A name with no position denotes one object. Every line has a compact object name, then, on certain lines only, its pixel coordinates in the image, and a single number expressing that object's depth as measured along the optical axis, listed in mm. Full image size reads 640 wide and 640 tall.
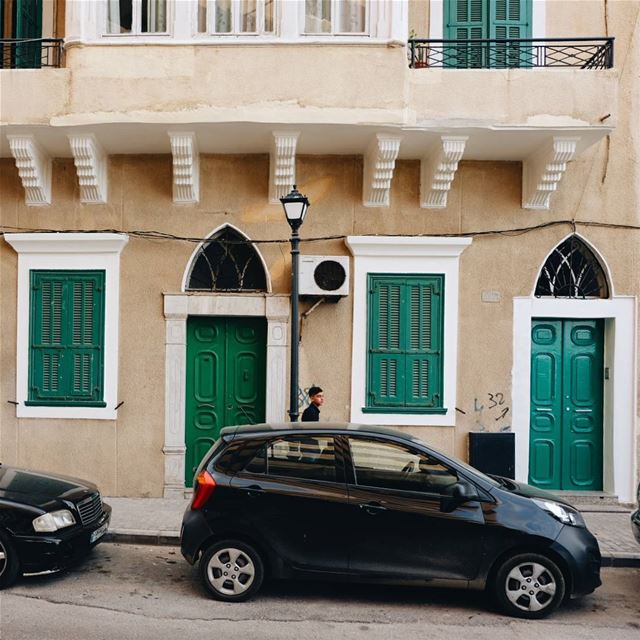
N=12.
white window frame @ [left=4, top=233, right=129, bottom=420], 10070
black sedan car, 6520
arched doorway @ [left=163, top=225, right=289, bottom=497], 10094
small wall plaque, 10133
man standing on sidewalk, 9086
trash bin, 9875
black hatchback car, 6125
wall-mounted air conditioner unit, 9820
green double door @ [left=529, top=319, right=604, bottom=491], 10234
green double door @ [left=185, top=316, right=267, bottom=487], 10250
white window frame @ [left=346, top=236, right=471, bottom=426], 10016
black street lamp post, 8312
